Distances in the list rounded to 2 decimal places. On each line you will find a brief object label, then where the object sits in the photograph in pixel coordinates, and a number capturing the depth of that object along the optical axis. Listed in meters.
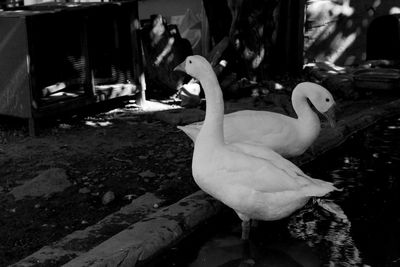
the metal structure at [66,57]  6.99
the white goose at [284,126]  5.26
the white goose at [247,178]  4.08
